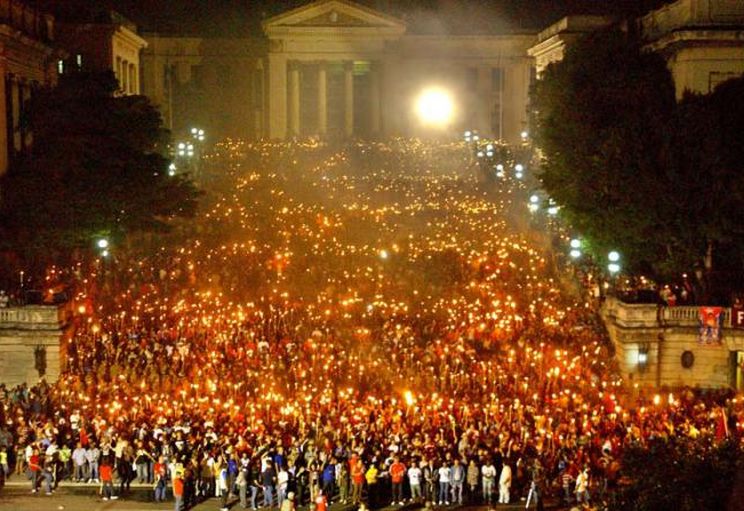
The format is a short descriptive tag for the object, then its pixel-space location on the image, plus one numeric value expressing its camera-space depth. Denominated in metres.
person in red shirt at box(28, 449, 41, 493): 26.33
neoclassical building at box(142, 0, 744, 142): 88.19
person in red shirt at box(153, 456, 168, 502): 25.59
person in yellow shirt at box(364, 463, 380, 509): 25.20
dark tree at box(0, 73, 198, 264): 45.59
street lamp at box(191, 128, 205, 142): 80.55
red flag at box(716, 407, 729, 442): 27.19
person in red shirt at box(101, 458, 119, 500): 25.80
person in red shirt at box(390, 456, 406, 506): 25.23
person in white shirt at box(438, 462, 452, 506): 25.30
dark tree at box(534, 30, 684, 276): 39.62
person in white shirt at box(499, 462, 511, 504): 25.25
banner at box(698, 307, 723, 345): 36.00
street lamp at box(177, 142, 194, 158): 71.12
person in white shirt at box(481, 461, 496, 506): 25.36
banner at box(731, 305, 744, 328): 36.03
